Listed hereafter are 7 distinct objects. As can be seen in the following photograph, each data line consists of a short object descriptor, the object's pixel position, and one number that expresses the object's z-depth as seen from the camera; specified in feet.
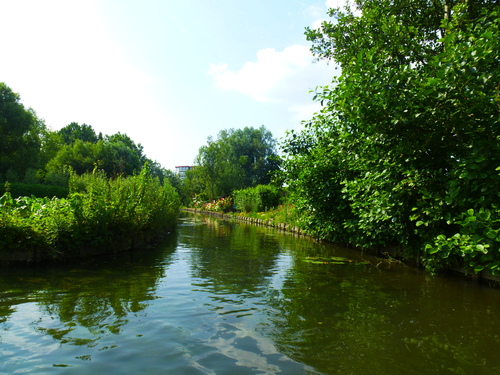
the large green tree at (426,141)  18.21
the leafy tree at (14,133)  113.19
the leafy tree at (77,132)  249.45
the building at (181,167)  596.70
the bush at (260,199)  94.32
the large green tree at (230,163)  144.87
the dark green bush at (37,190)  88.37
